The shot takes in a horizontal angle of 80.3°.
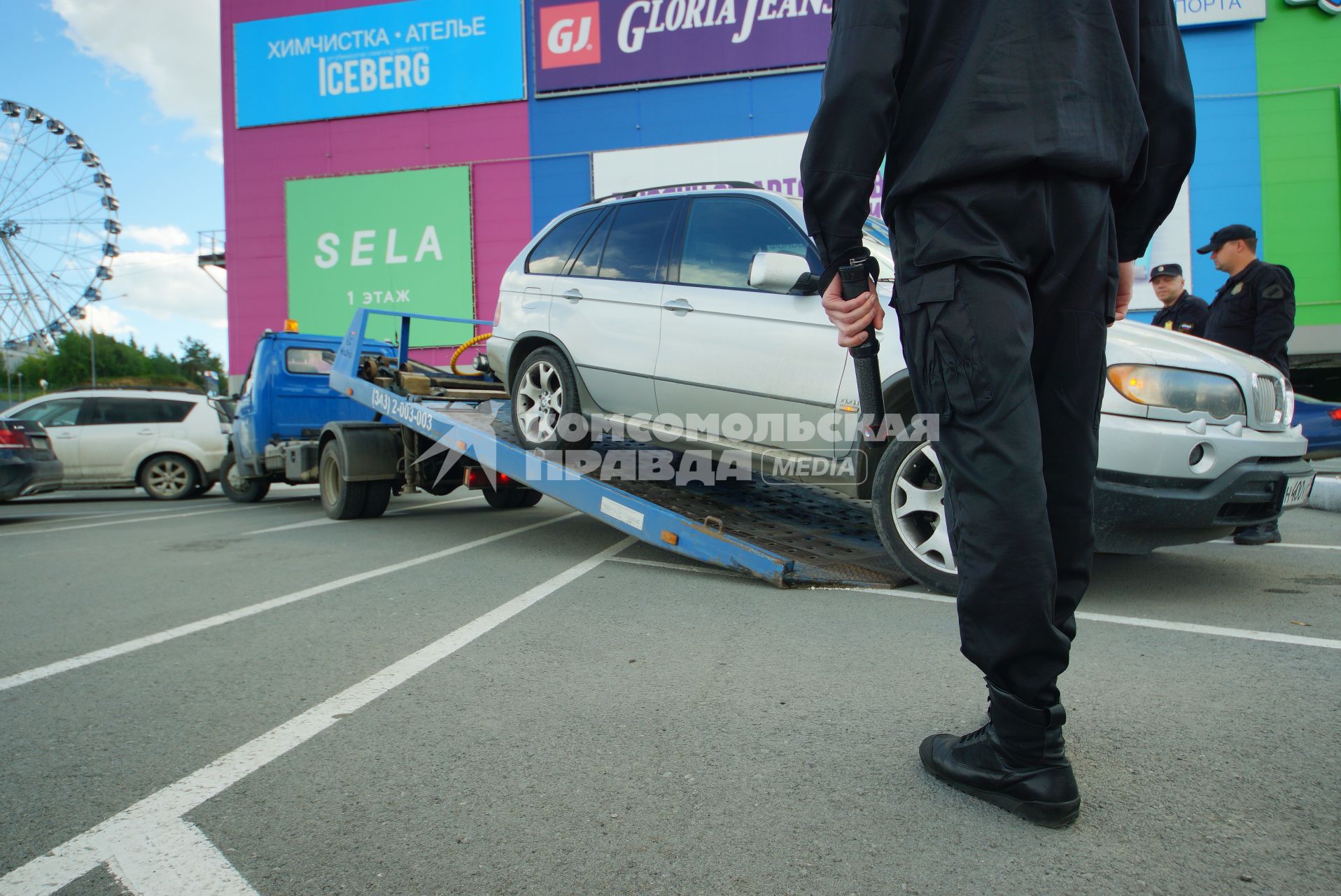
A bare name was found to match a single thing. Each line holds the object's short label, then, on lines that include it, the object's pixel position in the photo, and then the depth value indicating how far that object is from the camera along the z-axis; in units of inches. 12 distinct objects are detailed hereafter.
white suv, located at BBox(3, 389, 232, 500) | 438.6
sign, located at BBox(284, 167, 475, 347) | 789.9
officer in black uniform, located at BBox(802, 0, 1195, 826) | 61.2
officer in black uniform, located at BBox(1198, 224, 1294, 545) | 203.9
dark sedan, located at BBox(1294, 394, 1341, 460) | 226.8
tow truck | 165.2
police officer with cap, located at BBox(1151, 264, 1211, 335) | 246.1
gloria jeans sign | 724.0
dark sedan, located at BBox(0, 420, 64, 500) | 334.0
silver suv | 128.4
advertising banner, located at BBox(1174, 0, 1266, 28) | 644.7
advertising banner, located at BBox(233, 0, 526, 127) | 783.1
